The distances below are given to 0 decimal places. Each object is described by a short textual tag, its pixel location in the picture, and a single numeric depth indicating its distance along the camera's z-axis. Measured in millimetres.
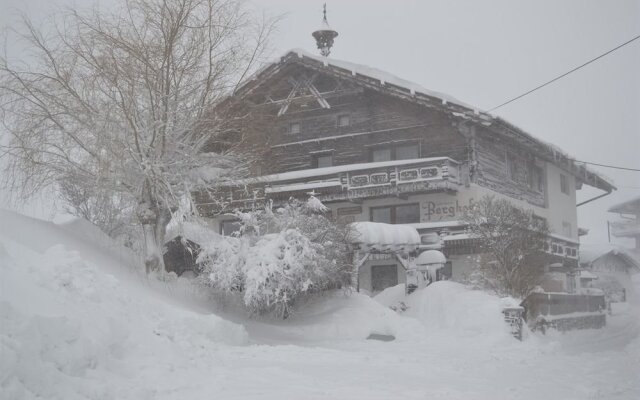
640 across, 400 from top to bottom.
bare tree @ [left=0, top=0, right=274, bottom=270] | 13547
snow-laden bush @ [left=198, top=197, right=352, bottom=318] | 14188
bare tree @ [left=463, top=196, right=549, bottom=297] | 16078
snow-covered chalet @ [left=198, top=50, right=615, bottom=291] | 23609
